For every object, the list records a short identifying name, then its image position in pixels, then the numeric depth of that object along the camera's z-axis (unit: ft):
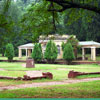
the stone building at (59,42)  125.70
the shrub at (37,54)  116.25
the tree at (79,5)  26.95
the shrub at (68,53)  112.37
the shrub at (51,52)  115.03
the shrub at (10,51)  126.11
